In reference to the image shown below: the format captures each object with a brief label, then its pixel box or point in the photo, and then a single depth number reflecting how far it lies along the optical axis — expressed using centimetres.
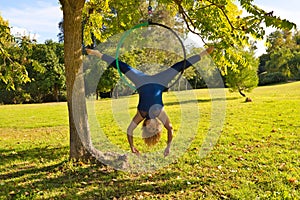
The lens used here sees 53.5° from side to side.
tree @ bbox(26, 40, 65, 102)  2834
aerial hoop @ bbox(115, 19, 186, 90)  463
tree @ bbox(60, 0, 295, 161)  506
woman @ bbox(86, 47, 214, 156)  462
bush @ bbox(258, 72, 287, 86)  4162
